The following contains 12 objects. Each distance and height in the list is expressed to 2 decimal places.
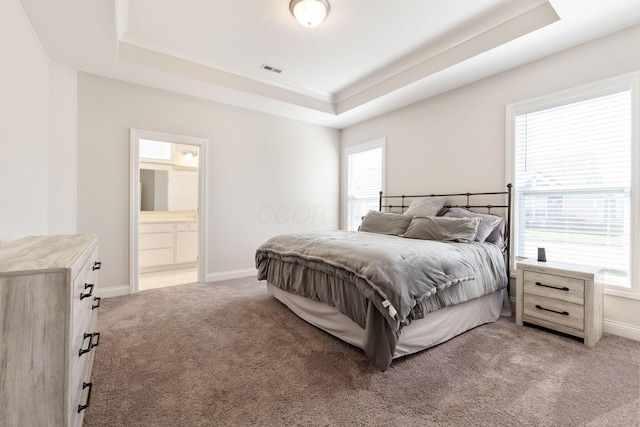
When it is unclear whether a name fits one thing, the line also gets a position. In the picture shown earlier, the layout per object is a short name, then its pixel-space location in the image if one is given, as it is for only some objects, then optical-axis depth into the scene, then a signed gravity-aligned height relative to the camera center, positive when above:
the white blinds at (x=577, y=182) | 2.40 +0.30
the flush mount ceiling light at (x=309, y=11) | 2.43 +1.78
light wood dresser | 0.83 -0.40
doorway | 4.06 -0.02
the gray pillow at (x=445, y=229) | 2.84 -0.16
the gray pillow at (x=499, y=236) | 3.00 -0.24
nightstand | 2.19 -0.70
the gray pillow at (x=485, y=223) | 2.92 -0.10
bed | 1.85 -0.49
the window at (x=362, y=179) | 4.85 +0.62
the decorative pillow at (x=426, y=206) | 3.53 +0.09
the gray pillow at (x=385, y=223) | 3.43 -0.13
